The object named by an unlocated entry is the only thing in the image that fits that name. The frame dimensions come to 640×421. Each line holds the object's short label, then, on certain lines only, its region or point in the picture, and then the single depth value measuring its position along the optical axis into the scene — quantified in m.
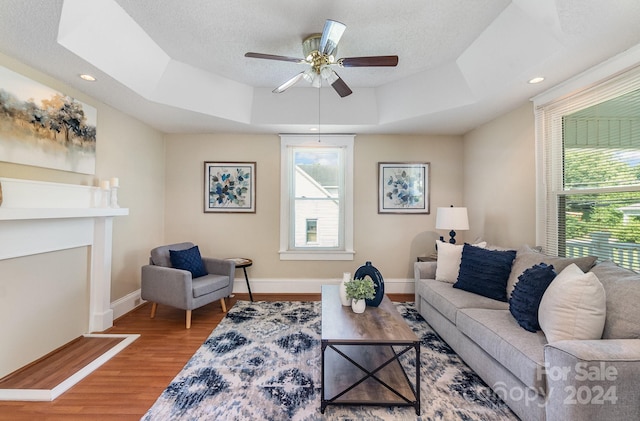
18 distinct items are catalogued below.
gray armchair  2.99
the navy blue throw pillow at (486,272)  2.57
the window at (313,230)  4.37
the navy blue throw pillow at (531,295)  1.86
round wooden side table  3.77
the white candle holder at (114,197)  3.08
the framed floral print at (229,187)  4.28
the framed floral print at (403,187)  4.30
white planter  2.26
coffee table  1.79
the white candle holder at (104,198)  2.93
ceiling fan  2.04
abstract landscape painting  2.16
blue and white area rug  1.76
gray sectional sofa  1.30
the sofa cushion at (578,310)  1.59
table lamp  3.47
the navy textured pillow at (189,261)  3.31
